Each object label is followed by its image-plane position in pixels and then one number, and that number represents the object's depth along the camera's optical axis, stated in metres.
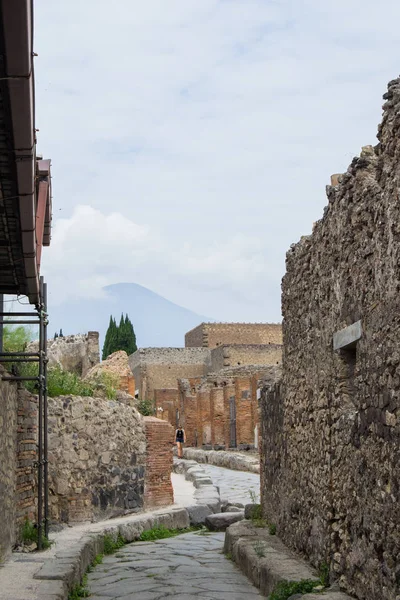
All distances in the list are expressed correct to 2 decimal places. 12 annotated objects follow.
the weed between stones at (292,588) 6.58
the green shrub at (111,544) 10.50
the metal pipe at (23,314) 10.16
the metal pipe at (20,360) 9.19
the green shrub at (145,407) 17.49
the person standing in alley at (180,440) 30.66
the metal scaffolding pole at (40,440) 9.24
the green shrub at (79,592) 7.55
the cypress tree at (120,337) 63.88
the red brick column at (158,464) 12.85
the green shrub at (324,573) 6.80
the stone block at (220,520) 12.69
